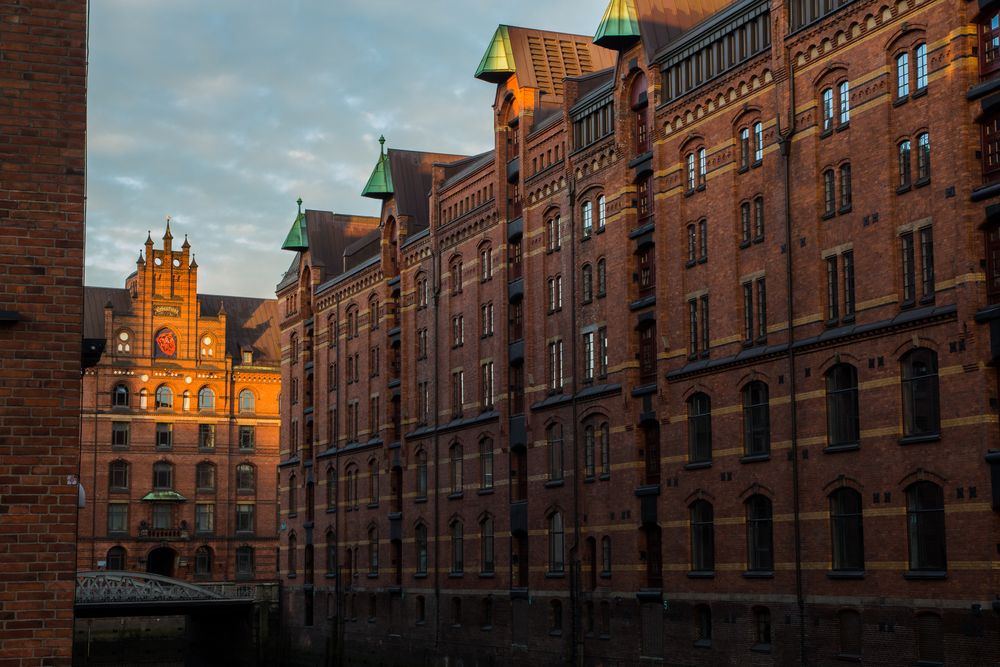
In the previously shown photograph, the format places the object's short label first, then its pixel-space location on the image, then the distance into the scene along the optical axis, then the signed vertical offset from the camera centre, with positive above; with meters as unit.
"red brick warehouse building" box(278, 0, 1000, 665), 32.44 +4.43
